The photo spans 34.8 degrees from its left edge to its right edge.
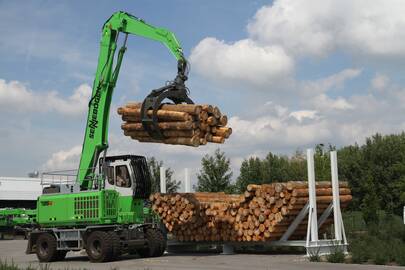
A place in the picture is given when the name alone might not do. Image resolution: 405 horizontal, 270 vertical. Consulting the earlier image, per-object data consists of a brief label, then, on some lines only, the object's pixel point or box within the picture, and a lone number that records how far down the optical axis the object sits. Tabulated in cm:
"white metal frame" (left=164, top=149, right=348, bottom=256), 2016
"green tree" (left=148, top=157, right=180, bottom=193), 4374
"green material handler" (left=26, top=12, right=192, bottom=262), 2098
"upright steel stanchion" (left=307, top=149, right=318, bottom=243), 2017
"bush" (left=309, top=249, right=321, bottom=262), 1905
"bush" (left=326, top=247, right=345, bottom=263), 1855
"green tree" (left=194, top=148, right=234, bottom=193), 3975
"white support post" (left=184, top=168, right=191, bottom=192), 2598
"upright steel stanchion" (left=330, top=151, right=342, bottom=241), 2075
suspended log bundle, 1864
